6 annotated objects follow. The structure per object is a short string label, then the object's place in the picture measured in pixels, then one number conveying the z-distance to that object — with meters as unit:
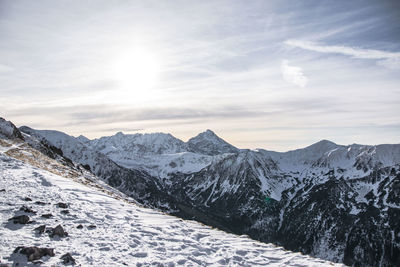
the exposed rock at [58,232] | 16.21
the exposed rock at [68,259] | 13.62
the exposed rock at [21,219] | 16.60
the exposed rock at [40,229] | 16.05
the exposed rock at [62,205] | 20.75
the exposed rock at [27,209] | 18.25
